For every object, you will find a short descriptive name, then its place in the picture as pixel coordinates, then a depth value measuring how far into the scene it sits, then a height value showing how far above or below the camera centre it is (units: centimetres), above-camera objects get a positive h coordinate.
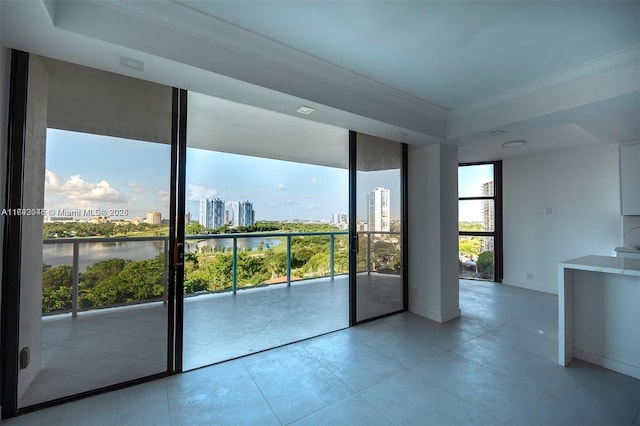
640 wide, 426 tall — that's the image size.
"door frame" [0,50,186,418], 164 -18
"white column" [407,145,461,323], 335 -17
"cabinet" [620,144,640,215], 350 +53
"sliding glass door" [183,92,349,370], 305 -28
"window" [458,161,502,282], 544 -4
